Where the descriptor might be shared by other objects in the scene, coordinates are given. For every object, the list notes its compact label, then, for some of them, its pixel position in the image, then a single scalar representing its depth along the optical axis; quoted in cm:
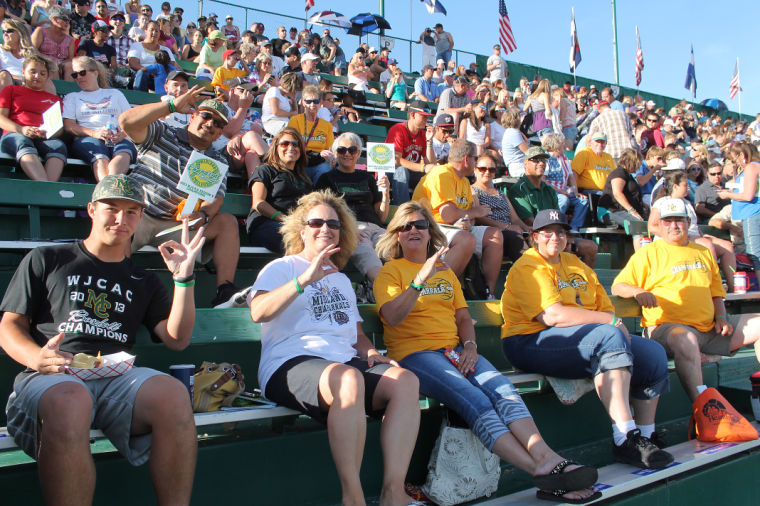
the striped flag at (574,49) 2070
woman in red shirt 467
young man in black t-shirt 206
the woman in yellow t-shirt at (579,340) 340
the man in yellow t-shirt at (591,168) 802
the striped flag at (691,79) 2648
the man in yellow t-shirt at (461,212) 493
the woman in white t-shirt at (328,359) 248
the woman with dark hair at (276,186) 457
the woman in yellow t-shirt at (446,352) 288
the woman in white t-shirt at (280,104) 686
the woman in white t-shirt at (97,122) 479
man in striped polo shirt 406
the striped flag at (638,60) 2464
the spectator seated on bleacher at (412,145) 682
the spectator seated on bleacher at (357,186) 514
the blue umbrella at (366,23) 1666
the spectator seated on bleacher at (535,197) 617
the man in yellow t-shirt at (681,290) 440
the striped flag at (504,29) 1971
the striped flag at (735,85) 2383
